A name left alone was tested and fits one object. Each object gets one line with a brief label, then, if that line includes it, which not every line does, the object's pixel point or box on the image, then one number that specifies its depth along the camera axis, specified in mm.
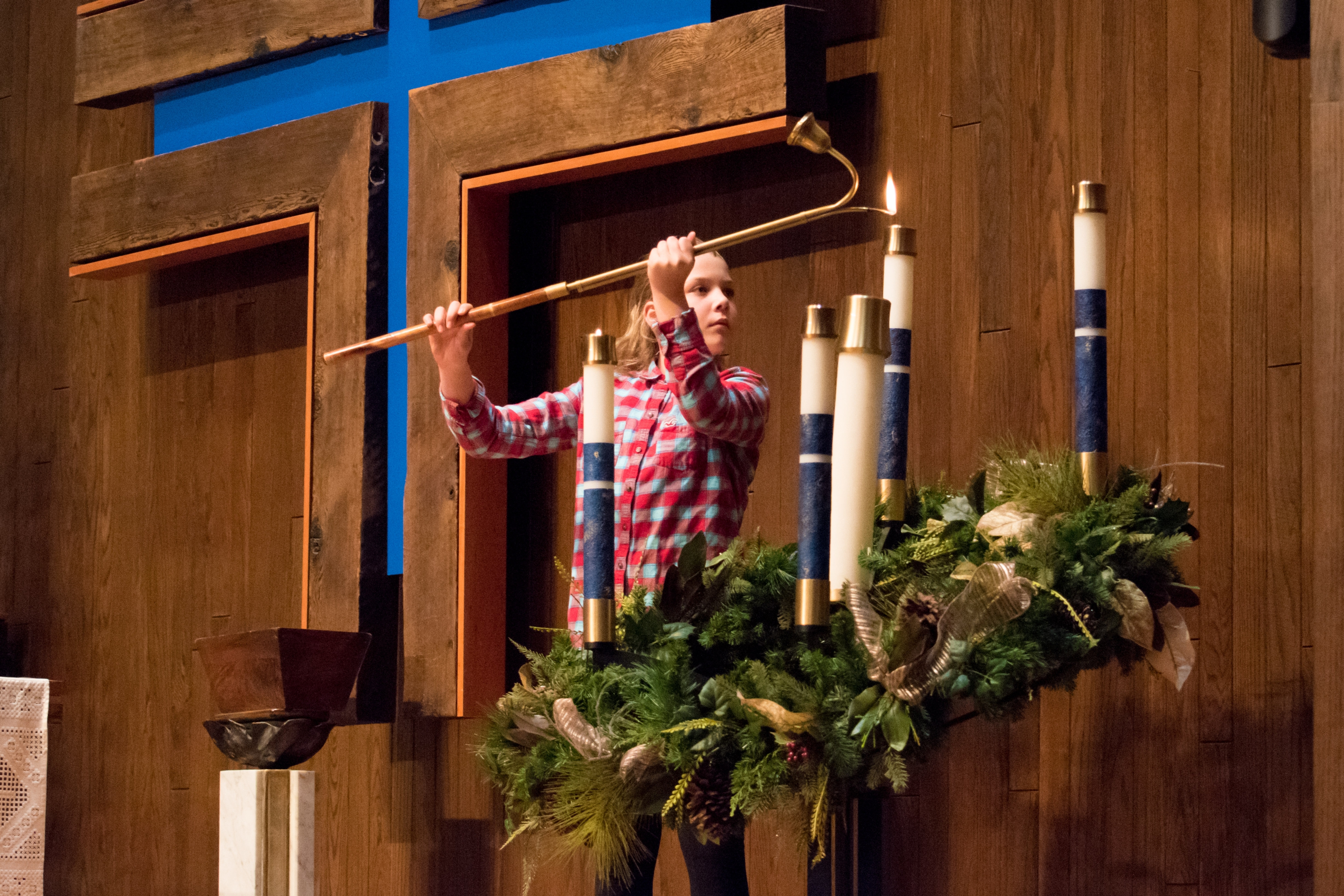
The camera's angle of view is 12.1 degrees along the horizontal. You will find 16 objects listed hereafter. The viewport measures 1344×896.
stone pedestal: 10930
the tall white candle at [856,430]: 9883
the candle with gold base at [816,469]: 9873
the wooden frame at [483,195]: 11700
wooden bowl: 11042
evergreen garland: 9832
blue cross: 11957
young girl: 10805
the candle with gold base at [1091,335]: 9995
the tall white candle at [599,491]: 10090
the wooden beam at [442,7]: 12211
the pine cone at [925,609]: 9838
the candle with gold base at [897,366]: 10214
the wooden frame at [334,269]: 12189
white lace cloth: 11381
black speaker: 10736
